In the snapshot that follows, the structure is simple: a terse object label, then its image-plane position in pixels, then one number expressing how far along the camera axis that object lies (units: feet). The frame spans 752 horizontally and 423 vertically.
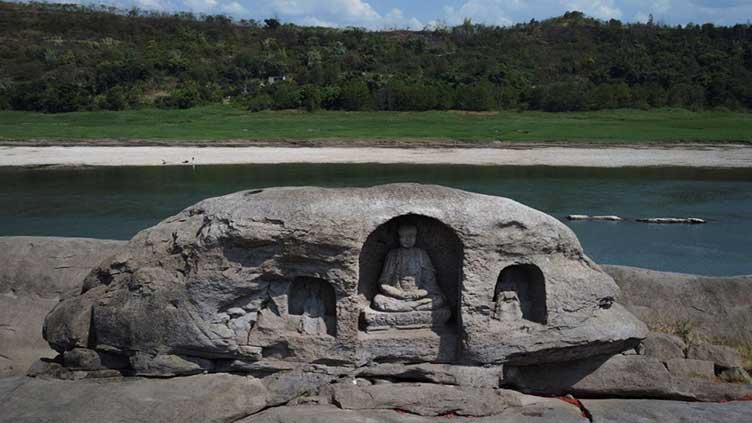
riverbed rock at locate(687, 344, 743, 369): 27.25
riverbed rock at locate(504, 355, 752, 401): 26.02
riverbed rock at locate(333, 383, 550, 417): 23.86
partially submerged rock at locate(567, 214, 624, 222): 65.26
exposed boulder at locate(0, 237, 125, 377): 30.58
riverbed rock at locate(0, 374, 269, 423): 22.75
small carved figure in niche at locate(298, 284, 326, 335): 25.96
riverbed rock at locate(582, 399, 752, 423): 23.52
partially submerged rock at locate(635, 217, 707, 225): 64.85
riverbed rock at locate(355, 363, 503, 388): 25.12
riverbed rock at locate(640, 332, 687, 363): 27.66
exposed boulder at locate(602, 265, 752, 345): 29.37
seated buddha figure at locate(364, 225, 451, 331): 26.04
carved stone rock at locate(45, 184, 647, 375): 24.84
